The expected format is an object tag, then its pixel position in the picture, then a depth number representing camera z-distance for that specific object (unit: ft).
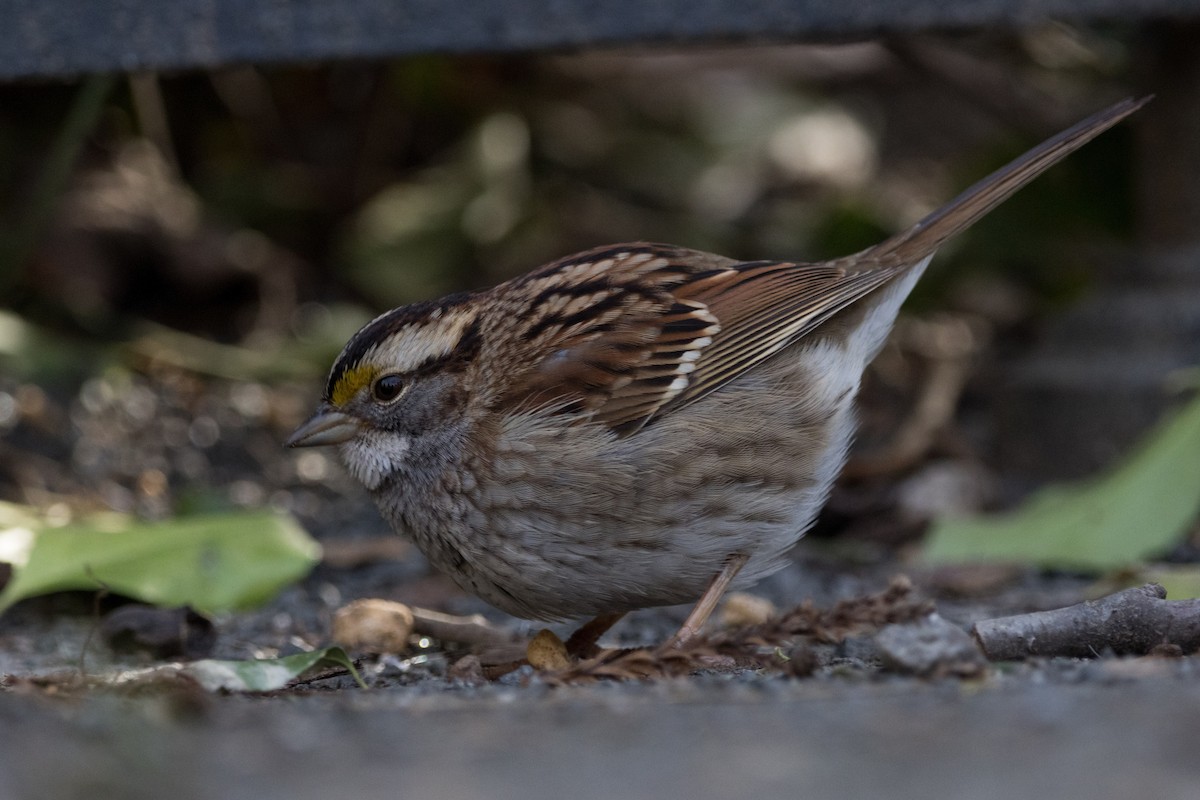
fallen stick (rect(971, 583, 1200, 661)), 16.03
